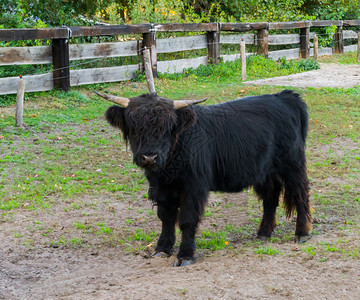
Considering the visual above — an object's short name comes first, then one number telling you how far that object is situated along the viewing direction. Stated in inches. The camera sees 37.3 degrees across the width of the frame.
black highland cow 209.0
